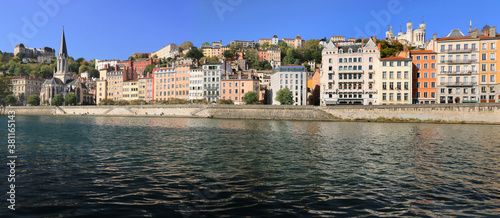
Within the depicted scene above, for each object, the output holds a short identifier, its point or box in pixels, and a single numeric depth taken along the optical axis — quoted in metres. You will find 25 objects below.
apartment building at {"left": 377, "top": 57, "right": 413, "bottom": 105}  78.62
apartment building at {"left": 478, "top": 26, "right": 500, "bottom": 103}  71.81
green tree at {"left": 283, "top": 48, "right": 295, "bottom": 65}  177.38
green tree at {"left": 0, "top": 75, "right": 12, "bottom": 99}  134.50
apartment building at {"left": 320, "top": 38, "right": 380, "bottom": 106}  82.75
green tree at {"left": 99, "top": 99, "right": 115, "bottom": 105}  119.32
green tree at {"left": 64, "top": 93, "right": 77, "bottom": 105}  137.65
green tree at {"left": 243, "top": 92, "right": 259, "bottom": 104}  101.38
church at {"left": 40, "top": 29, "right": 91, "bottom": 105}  153.12
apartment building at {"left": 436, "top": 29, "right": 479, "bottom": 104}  73.88
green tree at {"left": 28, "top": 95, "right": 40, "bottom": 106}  141.25
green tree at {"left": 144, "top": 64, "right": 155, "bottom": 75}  177.45
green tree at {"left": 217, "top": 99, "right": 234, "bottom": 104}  98.01
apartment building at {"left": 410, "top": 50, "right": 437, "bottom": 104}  78.38
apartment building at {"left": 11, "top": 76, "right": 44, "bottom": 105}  156.12
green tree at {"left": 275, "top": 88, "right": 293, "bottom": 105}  96.56
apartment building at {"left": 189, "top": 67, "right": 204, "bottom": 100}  114.50
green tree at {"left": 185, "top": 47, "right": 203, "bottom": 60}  194.68
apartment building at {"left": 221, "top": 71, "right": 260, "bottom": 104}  111.81
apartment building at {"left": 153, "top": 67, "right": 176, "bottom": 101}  120.12
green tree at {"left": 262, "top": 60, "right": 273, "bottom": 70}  186.00
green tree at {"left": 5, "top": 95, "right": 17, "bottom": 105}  134.49
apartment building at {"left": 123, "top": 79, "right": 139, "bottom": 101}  133.25
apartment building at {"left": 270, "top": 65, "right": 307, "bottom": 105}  106.88
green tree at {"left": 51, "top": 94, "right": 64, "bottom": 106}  136.41
